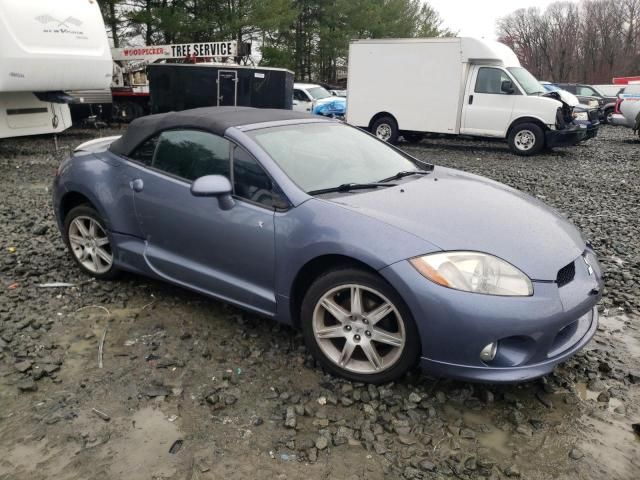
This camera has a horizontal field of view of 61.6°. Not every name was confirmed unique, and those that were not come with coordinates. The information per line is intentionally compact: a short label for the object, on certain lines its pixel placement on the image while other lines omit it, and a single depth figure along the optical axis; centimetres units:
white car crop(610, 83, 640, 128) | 1482
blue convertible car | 259
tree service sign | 1634
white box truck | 1220
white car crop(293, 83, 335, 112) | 1827
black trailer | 1387
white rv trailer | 865
